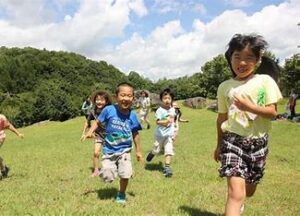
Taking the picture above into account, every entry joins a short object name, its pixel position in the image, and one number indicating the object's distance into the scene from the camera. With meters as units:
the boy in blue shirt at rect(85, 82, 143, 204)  4.14
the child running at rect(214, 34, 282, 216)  2.89
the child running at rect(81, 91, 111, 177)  5.74
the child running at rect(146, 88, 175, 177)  5.91
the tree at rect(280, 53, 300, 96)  22.81
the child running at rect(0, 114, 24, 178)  5.89
